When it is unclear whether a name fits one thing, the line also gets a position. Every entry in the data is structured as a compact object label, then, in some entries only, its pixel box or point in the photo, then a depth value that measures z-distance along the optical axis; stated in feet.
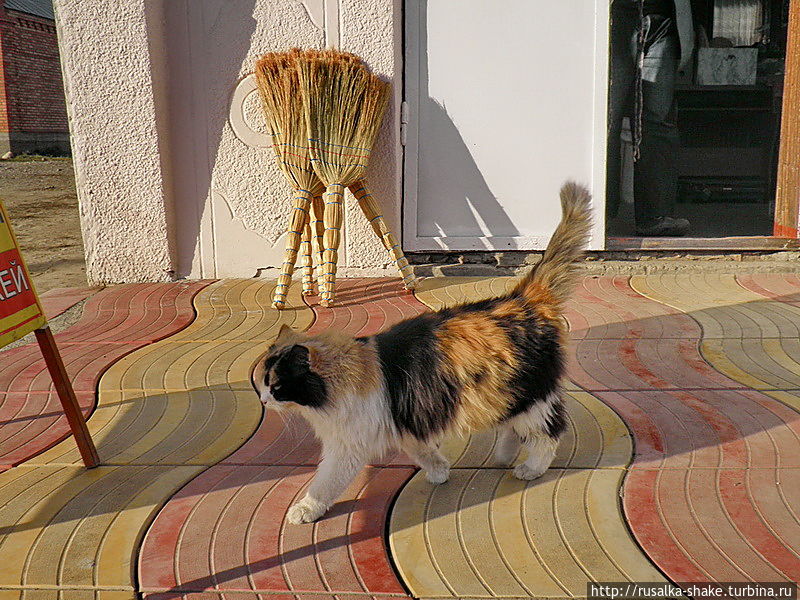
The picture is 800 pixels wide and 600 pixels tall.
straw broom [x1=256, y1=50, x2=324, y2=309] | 15.26
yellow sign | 8.54
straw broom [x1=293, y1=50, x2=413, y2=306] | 15.17
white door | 17.34
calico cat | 7.79
